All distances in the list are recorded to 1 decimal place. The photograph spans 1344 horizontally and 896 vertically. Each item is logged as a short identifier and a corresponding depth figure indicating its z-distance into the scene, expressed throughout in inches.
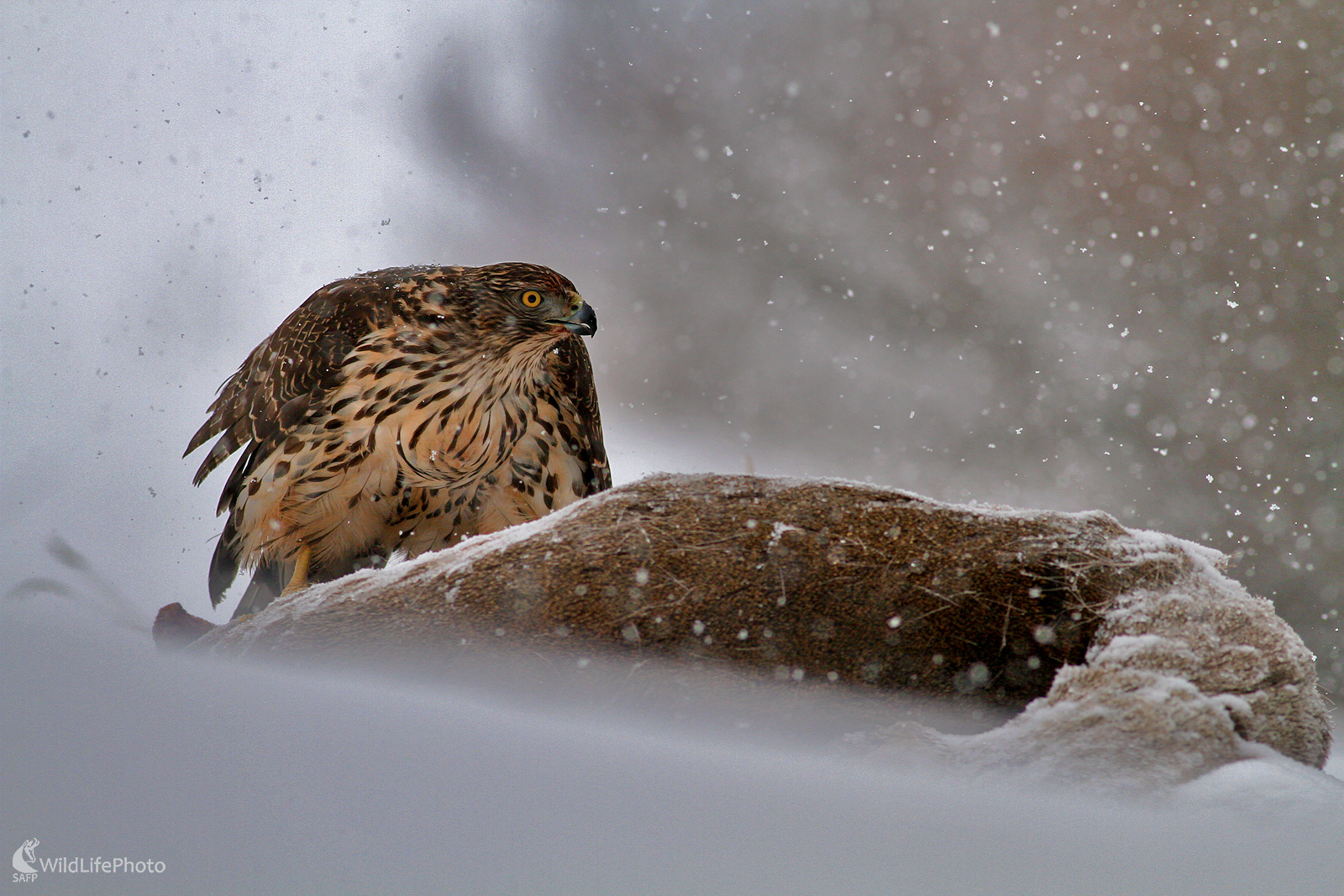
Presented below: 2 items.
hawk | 634.1
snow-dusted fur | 622.2
